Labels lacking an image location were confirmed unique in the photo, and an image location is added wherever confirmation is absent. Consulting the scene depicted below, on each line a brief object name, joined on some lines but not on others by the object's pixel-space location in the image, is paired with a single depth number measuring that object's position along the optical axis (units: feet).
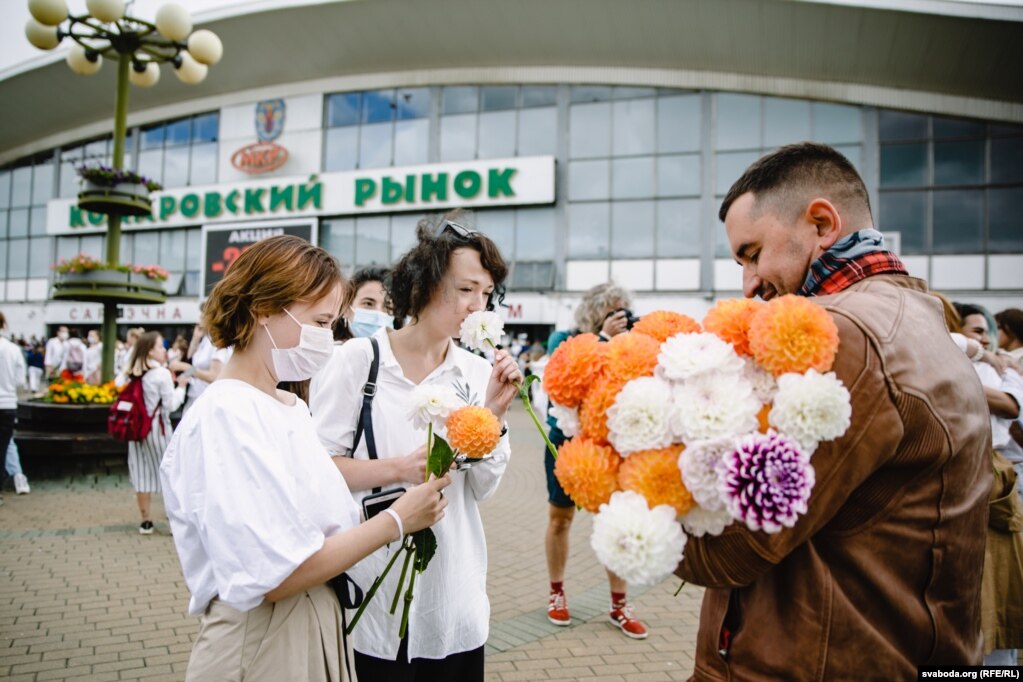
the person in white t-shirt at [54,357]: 69.51
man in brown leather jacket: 3.77
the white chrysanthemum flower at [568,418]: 4.35
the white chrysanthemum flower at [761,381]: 3.75
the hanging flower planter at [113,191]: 31.30
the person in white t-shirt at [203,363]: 20.17
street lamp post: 28.02
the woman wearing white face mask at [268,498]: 4.82
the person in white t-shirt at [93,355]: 63.68
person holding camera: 13.55
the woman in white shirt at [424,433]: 6.88
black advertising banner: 86.63
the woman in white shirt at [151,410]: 20.56
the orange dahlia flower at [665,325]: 4.47
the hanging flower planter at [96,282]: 30.66
